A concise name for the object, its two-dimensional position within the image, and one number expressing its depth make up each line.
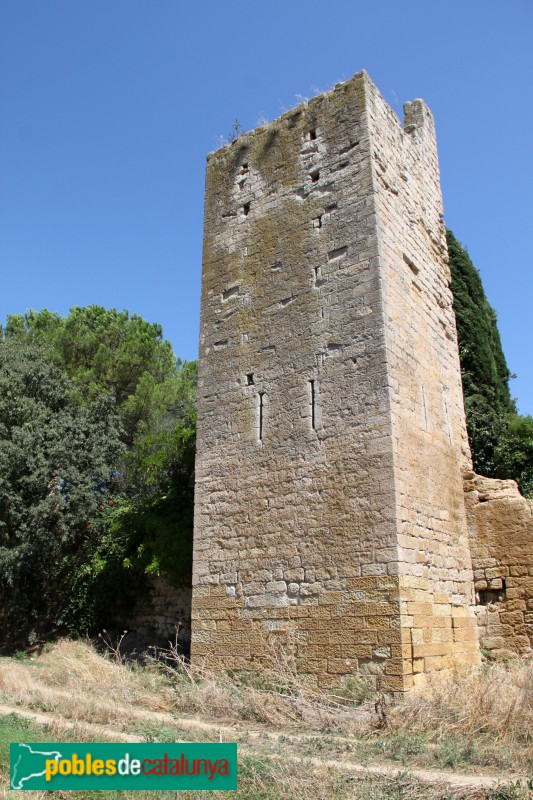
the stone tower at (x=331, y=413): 7.33
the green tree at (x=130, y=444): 11.31
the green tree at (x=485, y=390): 11.98
